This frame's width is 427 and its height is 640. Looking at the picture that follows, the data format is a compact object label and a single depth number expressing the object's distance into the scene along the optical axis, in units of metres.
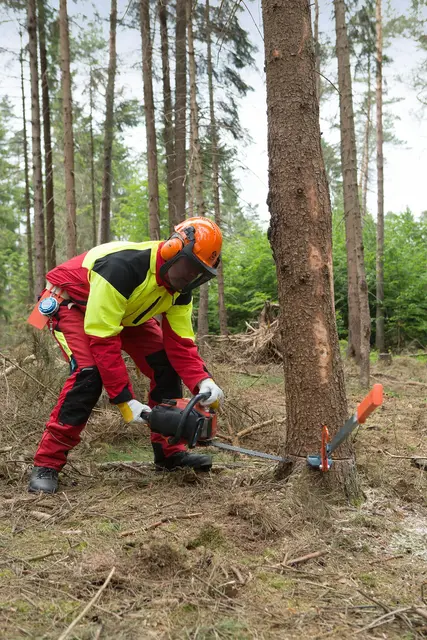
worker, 3.23
